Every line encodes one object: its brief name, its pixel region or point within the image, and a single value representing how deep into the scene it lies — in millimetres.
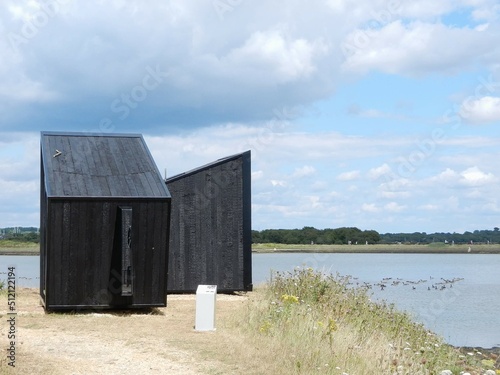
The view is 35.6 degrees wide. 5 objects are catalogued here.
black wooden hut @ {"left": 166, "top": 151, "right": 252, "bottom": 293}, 19766
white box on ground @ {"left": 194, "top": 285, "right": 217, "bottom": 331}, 13203
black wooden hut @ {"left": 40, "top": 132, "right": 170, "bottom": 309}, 15289
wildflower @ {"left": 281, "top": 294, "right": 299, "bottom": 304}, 12646
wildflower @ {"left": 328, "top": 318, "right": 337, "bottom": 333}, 10529
